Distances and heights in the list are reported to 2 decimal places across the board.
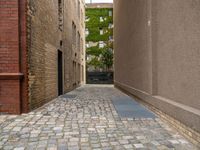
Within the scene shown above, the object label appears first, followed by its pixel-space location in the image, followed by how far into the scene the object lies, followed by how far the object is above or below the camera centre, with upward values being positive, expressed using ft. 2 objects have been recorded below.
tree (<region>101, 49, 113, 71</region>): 133.90 +6.38
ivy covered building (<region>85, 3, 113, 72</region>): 140.15 +18.74
